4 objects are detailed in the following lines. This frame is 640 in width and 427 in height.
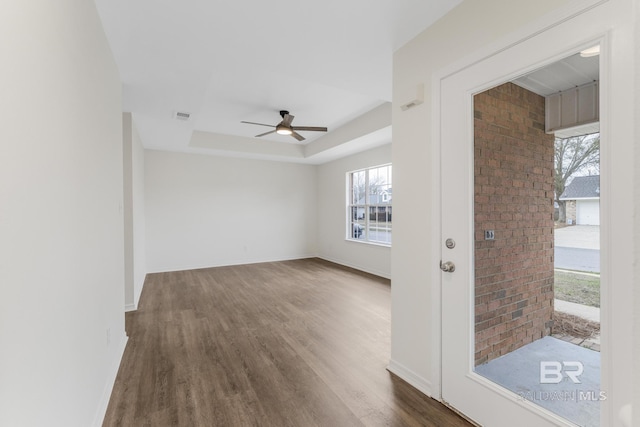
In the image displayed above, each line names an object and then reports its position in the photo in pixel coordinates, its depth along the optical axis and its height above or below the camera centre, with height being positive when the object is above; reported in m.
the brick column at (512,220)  1.50 -0.07
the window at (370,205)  5.75 +0.10
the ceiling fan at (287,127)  4.16 +1.23
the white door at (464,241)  1.52 -0.20
